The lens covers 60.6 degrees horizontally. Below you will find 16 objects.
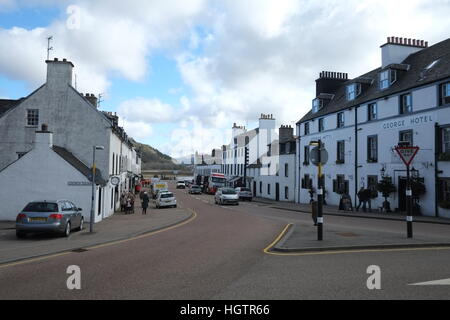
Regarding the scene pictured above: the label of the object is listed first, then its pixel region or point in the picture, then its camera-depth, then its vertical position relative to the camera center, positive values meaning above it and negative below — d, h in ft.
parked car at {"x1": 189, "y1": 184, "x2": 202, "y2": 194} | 221.56 -8.24
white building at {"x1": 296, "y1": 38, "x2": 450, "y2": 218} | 82.48 +14.27
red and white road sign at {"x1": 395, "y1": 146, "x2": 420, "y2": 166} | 45.66 +2.95
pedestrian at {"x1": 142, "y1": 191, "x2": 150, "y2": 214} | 92.89 -6.31
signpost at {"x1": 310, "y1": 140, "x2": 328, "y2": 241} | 43.21 +1.90
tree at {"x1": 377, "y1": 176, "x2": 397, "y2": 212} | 93.30 -2.41
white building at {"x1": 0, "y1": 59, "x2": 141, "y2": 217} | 81.82 +11.06
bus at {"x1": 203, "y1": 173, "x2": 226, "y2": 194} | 207.62 -2.97
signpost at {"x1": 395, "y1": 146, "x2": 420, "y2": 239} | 44.45 +2.33
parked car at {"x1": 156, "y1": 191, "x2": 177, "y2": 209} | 119.24 -7.83
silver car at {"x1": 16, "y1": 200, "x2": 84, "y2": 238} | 50.34 -5.97
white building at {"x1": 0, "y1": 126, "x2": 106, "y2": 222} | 70.90 -0.68
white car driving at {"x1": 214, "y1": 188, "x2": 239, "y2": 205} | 133.28 -7.11
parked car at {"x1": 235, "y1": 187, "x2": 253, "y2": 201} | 163.53 -8.14
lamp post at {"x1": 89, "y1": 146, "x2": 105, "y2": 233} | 58.60 -4.67
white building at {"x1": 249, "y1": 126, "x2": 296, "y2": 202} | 158.92 +2.56
